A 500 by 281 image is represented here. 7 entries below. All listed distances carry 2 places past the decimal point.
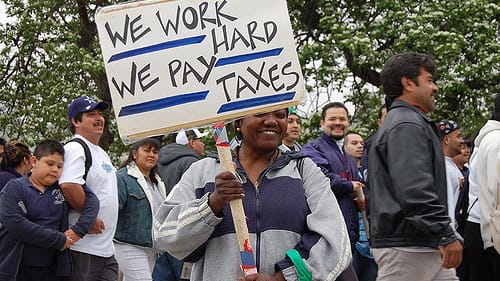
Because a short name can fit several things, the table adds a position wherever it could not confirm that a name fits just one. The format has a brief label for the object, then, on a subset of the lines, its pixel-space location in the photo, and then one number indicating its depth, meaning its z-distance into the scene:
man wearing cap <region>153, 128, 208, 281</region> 7.68
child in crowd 6.24
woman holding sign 3.50
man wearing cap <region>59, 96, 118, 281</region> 6.52
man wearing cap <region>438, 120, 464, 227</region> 7.93
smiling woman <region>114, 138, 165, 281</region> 7.54
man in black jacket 4.51
